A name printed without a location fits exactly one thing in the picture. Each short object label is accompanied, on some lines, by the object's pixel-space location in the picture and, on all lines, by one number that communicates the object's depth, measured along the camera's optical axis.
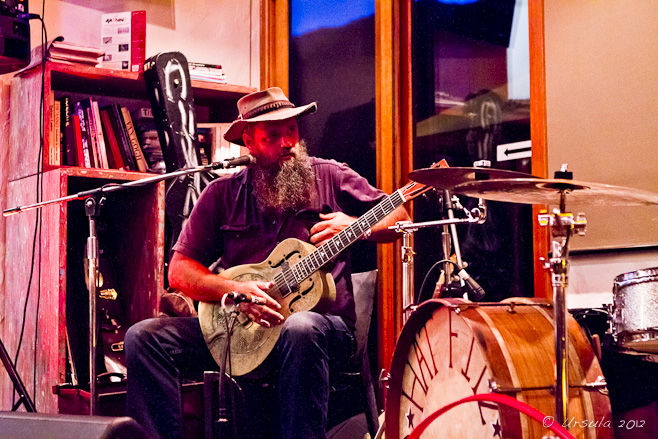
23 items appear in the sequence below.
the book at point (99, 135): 3.54
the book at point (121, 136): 3.62
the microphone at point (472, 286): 2.69
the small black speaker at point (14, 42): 3.14
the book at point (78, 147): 3.49
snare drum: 1.99
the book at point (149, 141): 3.69
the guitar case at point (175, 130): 3.53
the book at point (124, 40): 3.73
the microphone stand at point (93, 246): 2.64
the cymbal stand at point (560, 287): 1.79
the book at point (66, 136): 3.48
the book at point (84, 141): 3.51
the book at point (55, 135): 3.32
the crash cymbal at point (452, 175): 2.11
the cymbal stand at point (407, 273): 2.64
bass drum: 1.93
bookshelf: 3.22
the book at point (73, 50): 3.37
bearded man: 2.44
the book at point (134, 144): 3.65
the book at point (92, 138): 3.52
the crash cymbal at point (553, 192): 1.81
